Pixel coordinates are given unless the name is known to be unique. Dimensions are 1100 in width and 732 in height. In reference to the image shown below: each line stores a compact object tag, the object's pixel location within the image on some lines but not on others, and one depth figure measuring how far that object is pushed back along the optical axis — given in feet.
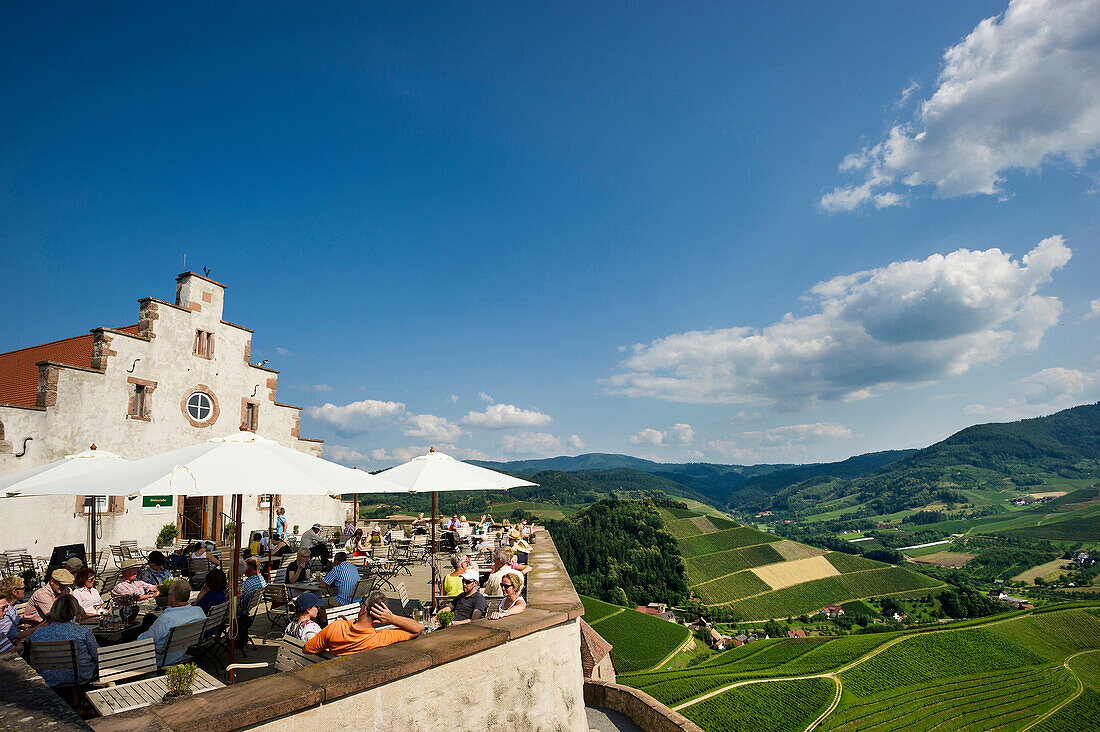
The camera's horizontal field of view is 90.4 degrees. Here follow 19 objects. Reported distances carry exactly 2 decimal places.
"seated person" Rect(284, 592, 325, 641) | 21.37
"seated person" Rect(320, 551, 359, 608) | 29.66
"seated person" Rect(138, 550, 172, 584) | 35.01
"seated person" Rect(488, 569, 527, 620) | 21.43
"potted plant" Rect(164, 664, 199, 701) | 13.67
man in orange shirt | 17.13
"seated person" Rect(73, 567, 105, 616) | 27.81
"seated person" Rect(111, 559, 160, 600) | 29.73
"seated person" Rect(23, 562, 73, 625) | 24.18
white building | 55.16
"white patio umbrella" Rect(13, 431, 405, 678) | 20.89
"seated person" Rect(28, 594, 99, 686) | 17.46
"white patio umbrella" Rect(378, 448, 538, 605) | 30.78
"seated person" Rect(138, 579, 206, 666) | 20.40
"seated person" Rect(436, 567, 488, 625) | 25.31
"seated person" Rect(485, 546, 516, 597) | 28.12
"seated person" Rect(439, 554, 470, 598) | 30.22
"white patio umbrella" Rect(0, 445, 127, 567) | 28.89
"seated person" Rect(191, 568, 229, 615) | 25.20
